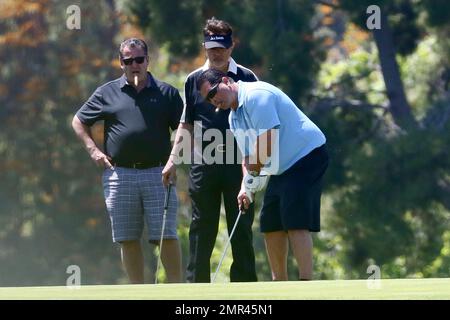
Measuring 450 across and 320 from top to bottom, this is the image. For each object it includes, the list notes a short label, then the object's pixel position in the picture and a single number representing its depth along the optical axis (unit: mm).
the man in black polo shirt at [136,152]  10273
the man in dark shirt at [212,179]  9992
